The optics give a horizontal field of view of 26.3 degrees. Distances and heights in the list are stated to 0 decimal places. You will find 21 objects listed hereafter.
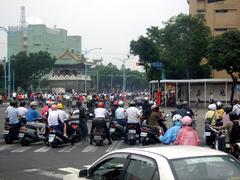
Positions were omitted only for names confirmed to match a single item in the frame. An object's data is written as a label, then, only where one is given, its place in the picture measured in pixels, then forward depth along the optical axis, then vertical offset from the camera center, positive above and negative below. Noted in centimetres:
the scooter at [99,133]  1780 -142
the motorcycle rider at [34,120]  1814 -102
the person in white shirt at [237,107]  1858 -54
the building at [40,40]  12094 +1257
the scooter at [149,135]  1686 -141
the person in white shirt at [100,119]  1783 -96
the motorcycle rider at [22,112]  1919 -78
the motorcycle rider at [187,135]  1062 -90
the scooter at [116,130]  1933 -144
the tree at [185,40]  5050 +517
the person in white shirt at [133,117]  1809 -88
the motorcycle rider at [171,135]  1171 -99
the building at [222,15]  6228 +942
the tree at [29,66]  8150 +411
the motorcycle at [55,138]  1717 -155
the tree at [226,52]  4441 +353
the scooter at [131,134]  1797 -150
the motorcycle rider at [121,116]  1933 -90
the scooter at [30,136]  1797 -155
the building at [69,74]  9706 +353
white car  554 -81
